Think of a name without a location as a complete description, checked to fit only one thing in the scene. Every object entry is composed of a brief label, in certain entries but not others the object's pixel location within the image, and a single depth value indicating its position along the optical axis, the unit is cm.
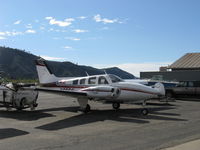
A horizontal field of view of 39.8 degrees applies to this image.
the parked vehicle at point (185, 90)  2660
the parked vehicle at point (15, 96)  1655
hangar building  2902
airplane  1558
